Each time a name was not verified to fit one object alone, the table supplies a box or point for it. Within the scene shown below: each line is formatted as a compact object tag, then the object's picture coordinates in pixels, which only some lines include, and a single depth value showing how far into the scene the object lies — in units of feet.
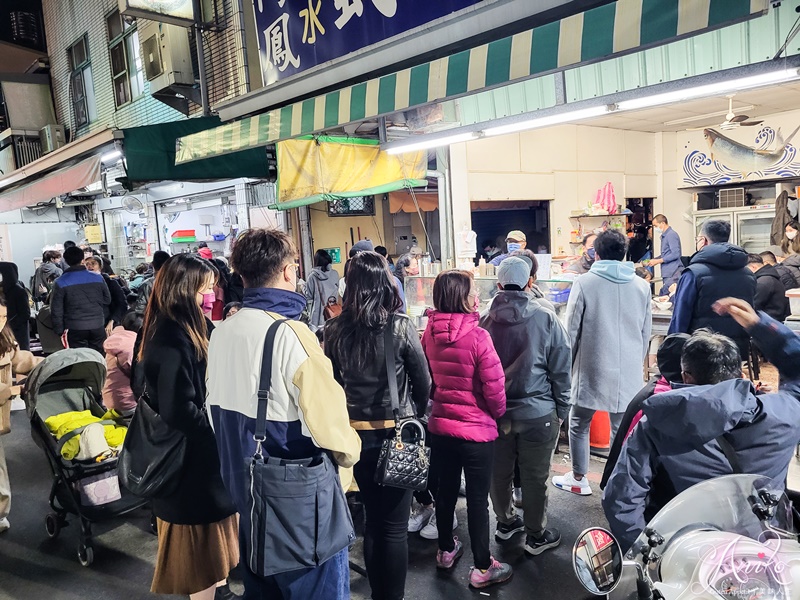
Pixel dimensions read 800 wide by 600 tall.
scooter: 4.39
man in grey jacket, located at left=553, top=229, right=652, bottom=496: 14.15
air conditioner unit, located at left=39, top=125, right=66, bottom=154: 45.75
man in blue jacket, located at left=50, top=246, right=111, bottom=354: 24.20
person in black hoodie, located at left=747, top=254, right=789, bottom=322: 22.24
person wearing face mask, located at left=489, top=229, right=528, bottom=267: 22.05
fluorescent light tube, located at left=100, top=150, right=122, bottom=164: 21.22
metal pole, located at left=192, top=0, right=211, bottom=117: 28.17
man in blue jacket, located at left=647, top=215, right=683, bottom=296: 34.45
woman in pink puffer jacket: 10.75
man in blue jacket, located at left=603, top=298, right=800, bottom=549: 6.40
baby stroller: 13.03
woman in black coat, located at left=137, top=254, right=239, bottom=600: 9.04
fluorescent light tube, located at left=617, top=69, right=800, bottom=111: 12.65
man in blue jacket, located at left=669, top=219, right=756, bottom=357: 14.79
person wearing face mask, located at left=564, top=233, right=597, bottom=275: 22.62
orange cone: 17.56
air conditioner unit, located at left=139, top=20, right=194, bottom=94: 28.58
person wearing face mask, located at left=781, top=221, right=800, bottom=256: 26.35
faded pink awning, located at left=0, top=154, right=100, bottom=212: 22.56
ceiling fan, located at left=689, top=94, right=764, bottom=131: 28.78
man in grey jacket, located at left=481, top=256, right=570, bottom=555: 11.80
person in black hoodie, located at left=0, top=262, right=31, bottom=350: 25.73
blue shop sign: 14.10
